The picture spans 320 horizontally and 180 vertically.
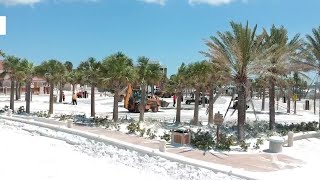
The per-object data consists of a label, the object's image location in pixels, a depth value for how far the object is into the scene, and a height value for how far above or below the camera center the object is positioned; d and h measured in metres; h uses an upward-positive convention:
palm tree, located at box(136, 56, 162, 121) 16.55 +1.21
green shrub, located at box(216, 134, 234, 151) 11.82 -1.95
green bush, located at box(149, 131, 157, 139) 13.12 -1.86
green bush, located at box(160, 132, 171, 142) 12.75 -1.87
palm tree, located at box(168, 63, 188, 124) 17.73 +0.81
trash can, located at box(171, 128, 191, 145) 12.10 -1.75
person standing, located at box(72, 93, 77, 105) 29.76 -0.71
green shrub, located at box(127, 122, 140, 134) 13.97 -1.63
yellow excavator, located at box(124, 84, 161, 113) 24.83 -0.78
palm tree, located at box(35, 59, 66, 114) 20.15 +1.57
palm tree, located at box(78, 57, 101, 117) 18.17 +1.34
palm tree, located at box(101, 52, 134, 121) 16.00 +1.21
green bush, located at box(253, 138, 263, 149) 12.25 -2.04
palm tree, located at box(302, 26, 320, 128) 17.04 +2.66
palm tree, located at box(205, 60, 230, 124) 13.91 +0.91
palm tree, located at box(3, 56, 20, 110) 20.62 +1.92
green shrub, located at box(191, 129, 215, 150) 11.79 -1.89
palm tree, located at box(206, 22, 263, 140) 13.37 +2.00
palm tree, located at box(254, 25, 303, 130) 15.70 +2.29
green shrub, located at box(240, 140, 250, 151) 11.88 -2.05
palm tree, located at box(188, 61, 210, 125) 16.79 +1.12
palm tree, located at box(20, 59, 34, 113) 20.52 +1.43
